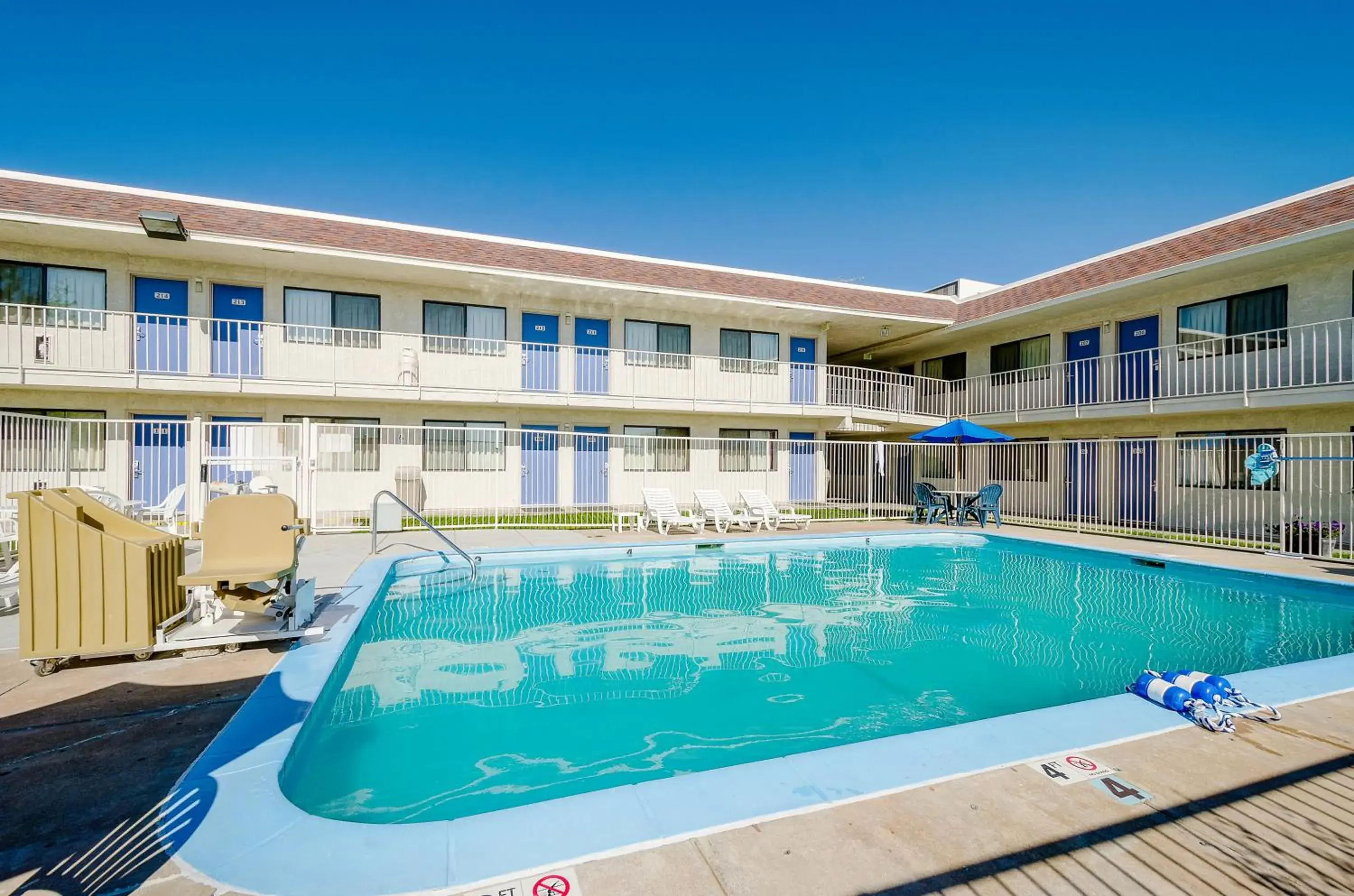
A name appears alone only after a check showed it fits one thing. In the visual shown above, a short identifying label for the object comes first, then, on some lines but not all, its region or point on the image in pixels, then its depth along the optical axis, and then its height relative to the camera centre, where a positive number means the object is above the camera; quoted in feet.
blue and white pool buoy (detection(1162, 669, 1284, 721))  11.64 -4.80
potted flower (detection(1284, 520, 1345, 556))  34.35 -5.14
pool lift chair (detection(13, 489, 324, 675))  12.75 -2.96
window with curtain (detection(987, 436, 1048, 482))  58.75 -0.87
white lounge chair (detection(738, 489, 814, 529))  47.75 -4.71
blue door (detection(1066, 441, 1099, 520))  51.78 -2.15
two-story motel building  41.63 +10.50
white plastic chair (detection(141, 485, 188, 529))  31.60 -3.01
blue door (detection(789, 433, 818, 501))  62.44 -2.22
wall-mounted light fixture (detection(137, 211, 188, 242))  35.04 +13.78
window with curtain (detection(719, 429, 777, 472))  60.13 -0.19
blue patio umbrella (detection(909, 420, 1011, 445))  47.42 +1.52
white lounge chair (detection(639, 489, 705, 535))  44.01 -4.55
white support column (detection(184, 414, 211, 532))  34.06 -1.25
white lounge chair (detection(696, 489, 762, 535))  46.32 -4.59
